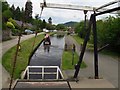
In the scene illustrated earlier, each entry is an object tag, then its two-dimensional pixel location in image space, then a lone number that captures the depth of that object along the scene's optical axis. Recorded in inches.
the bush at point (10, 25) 912.1
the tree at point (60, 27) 2198.6
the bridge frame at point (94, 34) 155.5
